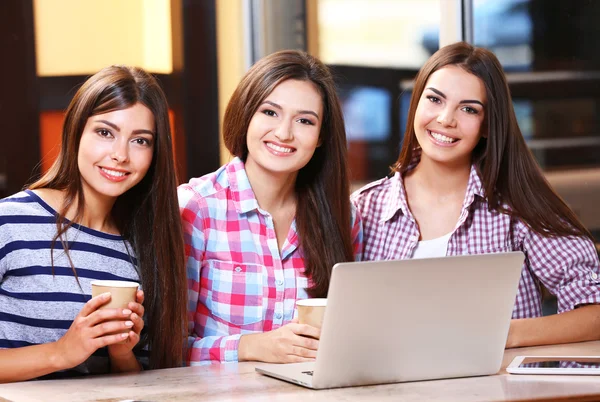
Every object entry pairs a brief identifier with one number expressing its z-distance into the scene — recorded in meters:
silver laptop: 2.63
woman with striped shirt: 2.85
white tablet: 2.72
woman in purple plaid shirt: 3.14
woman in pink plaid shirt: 3.04
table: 2.61
